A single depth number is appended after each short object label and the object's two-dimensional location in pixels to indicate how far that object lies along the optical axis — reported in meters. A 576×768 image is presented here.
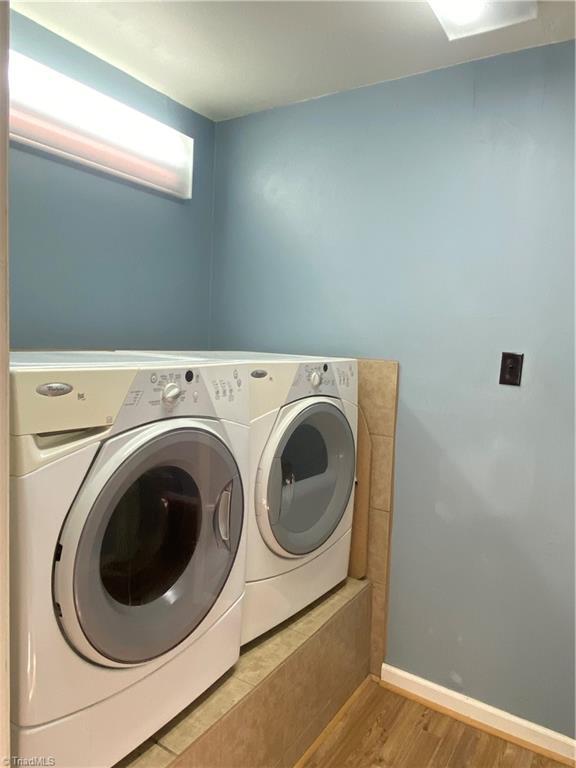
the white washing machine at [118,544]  0.92
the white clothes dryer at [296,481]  1.49
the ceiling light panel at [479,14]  1.42
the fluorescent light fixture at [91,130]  1.59
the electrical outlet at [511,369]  1.70
